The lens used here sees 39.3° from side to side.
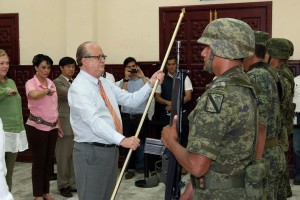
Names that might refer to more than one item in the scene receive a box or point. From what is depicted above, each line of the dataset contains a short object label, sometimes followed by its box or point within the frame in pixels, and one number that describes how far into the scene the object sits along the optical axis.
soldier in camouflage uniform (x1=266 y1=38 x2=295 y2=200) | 3.50
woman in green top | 3.74
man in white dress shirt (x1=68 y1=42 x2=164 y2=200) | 2.59
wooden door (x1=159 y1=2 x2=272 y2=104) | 5.43
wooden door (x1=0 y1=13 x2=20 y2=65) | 6.48
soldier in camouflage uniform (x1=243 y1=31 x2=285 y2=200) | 2.68
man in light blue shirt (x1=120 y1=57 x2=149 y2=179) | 5.31
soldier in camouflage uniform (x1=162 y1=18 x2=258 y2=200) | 1.72
